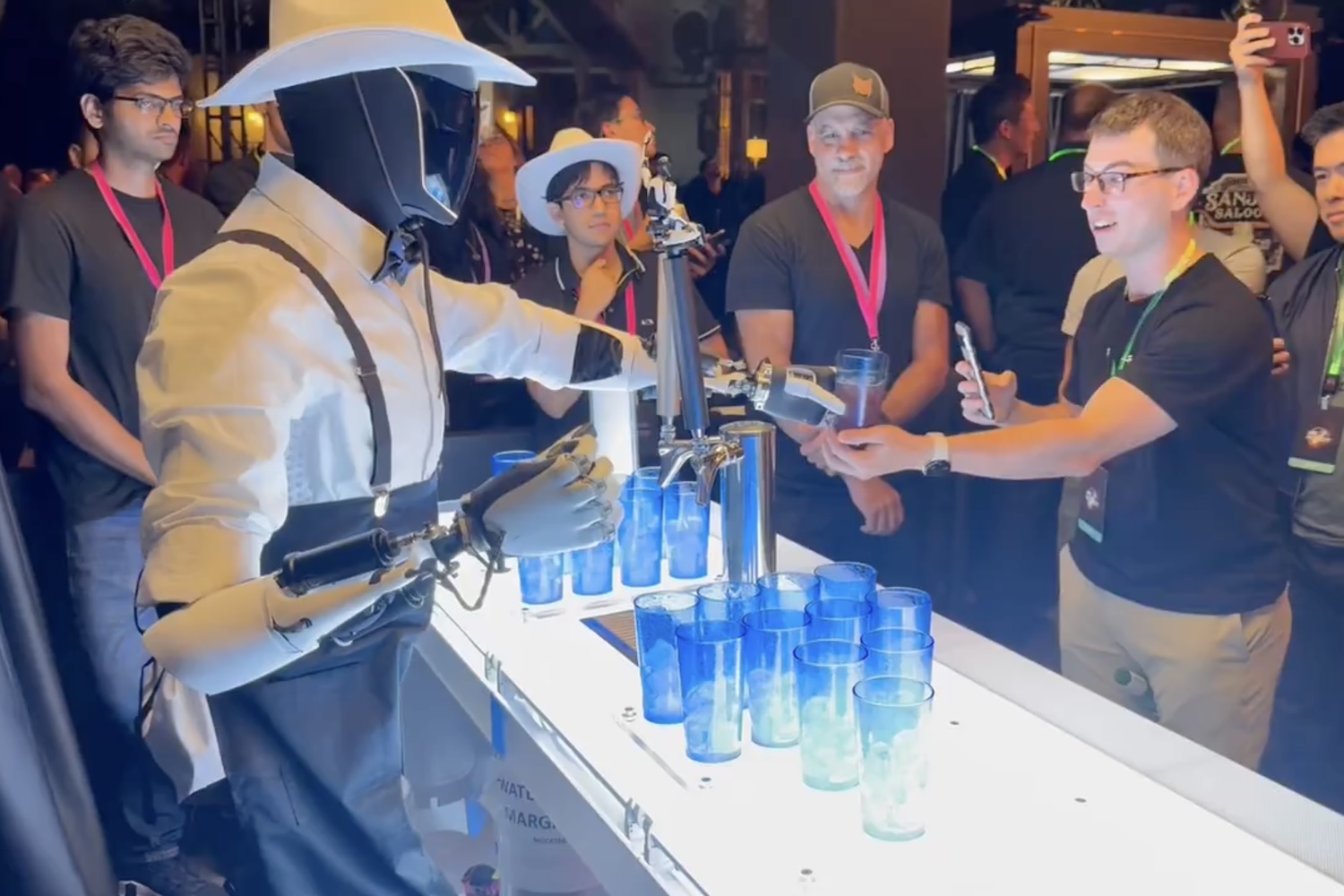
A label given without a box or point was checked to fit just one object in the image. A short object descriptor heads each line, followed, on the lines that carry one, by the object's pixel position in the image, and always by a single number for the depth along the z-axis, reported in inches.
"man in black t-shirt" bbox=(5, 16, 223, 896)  91.2
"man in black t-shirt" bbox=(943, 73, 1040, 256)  126.5
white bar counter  34.3
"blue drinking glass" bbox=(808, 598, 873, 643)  41.8
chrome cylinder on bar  49.9
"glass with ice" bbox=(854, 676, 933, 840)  35.2
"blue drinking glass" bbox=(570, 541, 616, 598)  57.9
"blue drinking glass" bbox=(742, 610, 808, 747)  40.5
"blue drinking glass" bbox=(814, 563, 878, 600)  45.4
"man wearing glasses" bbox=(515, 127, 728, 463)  82.1
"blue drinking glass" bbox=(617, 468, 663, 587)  57.7
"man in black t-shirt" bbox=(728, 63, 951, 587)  90.1
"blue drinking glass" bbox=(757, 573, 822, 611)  45.0
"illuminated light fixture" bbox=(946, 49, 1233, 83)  147.1
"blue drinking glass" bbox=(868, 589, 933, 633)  43.9
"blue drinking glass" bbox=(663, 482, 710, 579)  58.4
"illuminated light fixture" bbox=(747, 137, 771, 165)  164.7
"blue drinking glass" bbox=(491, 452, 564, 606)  56.7
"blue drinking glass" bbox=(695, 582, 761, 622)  44.0
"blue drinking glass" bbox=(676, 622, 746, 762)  40.3
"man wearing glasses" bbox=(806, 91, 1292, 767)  64.7
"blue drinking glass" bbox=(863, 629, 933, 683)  38.9
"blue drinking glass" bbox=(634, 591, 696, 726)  42.7
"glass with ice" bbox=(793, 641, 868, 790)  38.1
